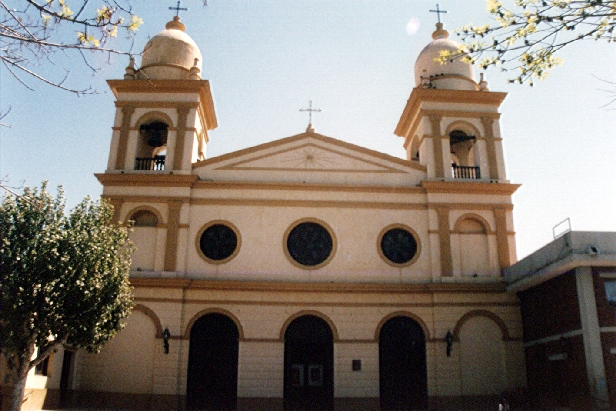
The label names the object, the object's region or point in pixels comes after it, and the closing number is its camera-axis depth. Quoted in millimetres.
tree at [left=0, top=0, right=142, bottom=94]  6820
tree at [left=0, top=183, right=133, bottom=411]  16391
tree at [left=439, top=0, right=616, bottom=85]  7992
